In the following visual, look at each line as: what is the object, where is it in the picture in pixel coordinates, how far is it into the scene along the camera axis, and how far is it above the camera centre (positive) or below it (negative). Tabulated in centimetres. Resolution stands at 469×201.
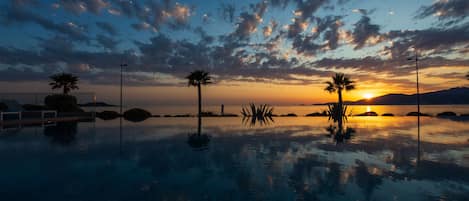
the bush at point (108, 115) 3648 -126
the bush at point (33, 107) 3247 -15
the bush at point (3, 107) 2814 -12
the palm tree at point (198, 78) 3891 +387
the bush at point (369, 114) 4296 -145
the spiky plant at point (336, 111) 3874 -89
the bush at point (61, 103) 3352 +33
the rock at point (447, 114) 4159 -146
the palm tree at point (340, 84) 4088 +310
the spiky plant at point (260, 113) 3971 -115
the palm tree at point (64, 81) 3872 +348
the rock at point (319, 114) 4144 -138
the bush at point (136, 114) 3736 -117
